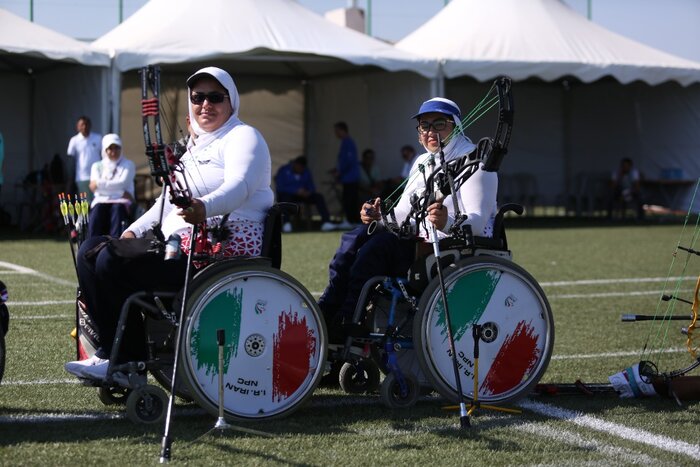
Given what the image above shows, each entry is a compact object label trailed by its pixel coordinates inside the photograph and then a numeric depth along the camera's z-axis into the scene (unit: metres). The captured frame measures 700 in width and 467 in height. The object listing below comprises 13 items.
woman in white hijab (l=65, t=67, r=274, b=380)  5.23
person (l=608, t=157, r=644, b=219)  23.61
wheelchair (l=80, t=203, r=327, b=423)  5.12
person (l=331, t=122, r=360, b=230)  20.77
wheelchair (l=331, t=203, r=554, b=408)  5.53
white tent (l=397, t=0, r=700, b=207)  20.56
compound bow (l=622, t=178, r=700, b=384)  5.72
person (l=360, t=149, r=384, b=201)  21.62
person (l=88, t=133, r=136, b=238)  13.85
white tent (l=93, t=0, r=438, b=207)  18.44
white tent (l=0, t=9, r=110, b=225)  17.56
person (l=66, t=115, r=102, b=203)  17.45
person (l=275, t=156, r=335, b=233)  20.77
